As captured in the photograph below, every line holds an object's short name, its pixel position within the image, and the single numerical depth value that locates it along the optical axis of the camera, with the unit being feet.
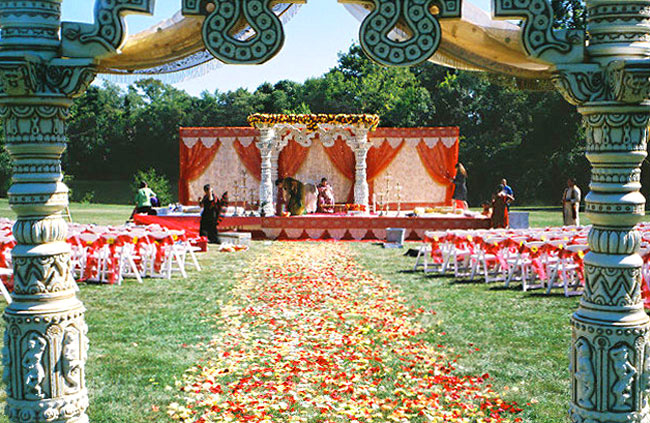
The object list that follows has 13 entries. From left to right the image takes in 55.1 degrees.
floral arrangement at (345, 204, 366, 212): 70.15
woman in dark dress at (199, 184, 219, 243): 50.82
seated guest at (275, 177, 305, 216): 61.11
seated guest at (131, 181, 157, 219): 60.34
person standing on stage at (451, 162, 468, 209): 64.64
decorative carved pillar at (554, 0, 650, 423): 12.17
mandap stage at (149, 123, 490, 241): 77.25
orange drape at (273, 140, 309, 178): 76.79
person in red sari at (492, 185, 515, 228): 53.06
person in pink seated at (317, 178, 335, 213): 69.92
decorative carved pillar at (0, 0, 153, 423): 12.20
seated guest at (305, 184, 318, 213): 70.33
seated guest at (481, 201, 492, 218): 59.72
